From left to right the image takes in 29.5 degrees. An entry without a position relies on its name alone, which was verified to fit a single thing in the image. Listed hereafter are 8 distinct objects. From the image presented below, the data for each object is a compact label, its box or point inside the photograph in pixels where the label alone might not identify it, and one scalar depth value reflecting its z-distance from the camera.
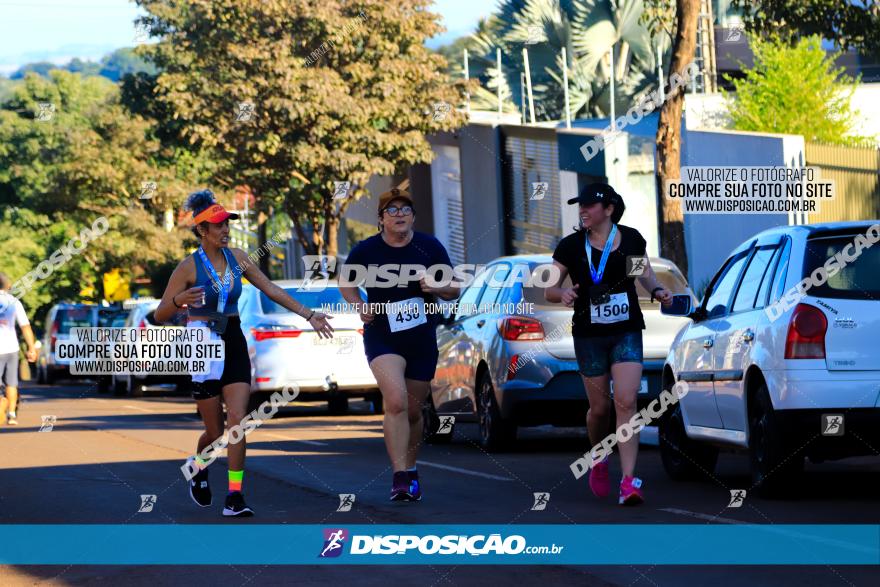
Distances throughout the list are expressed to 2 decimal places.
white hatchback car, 9.73
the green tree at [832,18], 19.39
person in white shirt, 19.78
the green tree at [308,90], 31.52
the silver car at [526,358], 14.16
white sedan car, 20.47
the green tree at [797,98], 30.47
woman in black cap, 10.51
